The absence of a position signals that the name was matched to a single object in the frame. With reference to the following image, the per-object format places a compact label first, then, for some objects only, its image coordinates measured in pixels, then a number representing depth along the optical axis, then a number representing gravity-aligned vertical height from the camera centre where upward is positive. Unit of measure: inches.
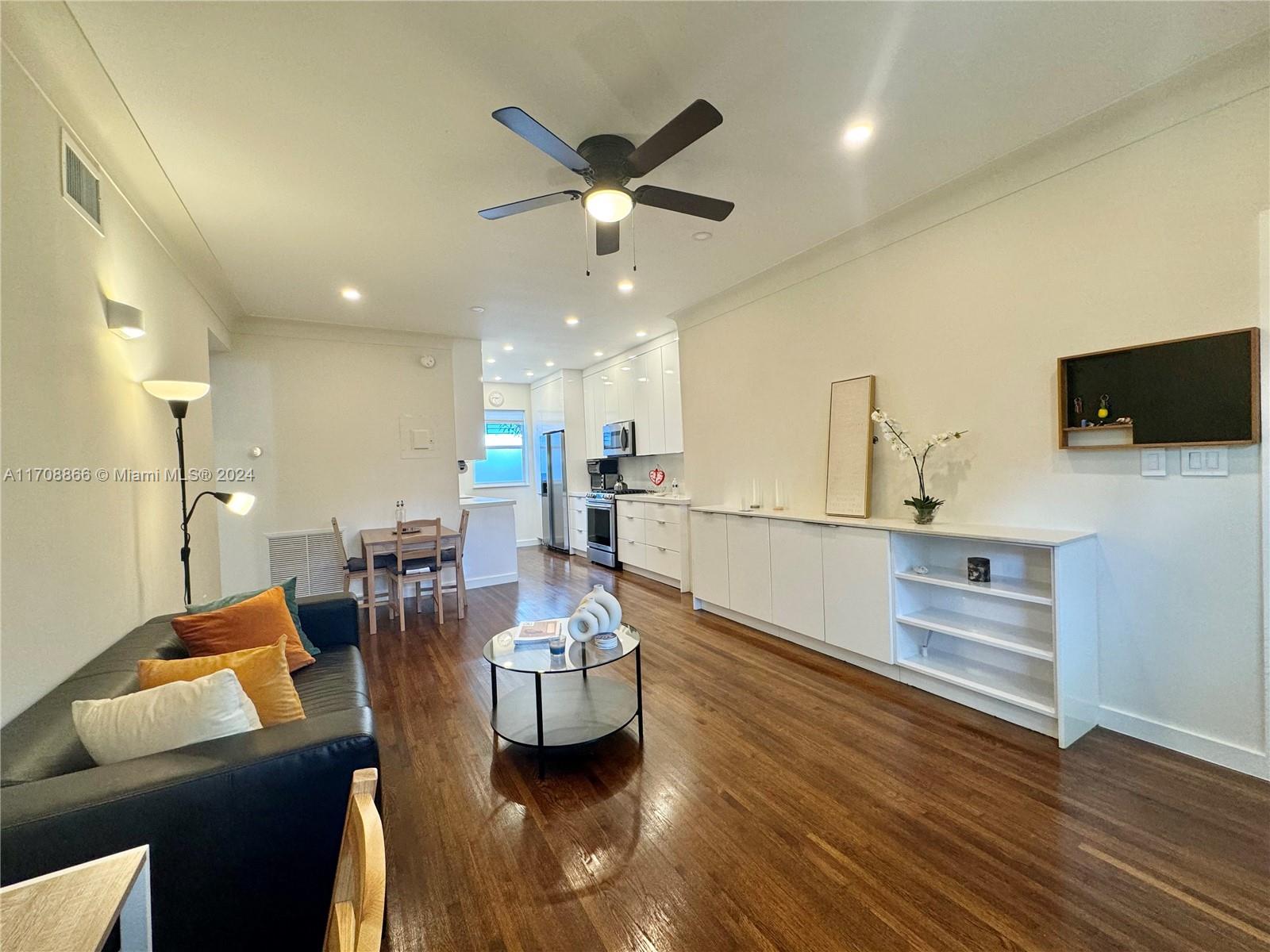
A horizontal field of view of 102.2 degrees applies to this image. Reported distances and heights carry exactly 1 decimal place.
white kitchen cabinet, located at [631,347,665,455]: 235.1 +29.1
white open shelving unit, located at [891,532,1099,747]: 90.5 -35.1
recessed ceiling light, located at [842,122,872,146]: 88.8 +58.1
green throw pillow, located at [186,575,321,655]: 95.5 -23.1
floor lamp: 91.1 +14.6
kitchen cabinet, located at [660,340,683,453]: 223.0 +29.4
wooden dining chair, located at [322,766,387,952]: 23.4 -20.3
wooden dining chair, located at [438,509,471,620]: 184.5 -32.8
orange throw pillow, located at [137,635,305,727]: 64.1 -25.6
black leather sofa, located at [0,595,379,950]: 41.7 -29.5
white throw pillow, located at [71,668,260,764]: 50.9 -24.6
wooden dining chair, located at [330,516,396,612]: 172.6 -32.6
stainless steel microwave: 256.8 +15.2
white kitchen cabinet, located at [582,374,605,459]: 291.9 +32.0
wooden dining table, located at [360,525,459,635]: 171.6 -24.6
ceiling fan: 75.5 +48.1
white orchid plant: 115.1 +3.3
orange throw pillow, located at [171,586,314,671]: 79.7 -24.6
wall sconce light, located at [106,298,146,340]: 79.8 +25.8
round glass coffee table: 90.6 -48.7
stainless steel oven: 257.9 -31.4
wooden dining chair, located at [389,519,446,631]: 176.1 -31.3
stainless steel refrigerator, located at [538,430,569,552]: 315.0 -13.8
